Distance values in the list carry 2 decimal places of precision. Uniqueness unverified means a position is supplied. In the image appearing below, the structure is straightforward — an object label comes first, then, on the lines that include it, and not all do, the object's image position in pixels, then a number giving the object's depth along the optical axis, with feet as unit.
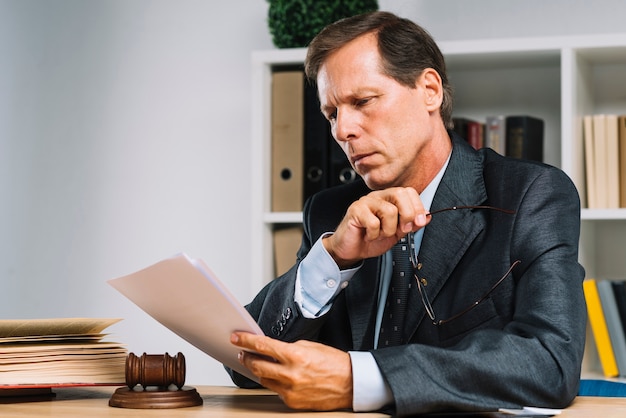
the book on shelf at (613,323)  8.09
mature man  3.83
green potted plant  8.79
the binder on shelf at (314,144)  8.73
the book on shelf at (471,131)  8.64
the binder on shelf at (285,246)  8.78
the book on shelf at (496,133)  8.56
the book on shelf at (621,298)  8.10
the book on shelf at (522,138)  8.48
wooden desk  3.85
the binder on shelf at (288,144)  8.79
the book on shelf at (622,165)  8.23
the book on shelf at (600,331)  8.13
